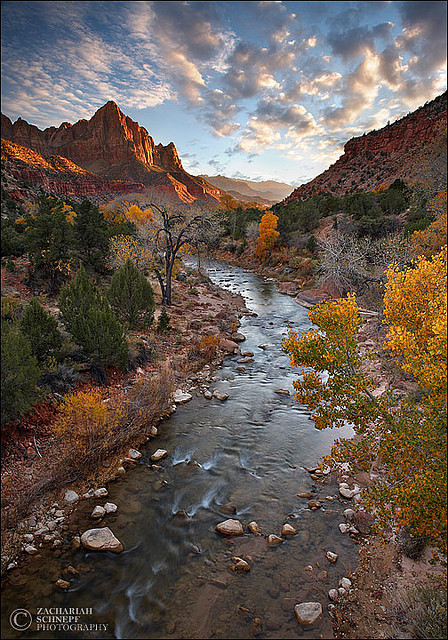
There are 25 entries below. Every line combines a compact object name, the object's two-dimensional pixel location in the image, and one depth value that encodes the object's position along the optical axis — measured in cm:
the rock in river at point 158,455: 883
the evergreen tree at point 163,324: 1682
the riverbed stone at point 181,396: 1194
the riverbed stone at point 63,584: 534
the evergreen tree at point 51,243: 1855
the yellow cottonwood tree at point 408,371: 468
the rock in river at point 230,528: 671
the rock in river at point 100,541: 611
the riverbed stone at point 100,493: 734
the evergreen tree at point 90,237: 2366
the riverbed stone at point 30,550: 582
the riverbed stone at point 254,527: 677
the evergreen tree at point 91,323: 1115
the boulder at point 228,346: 1710
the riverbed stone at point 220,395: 1248
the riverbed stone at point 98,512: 677
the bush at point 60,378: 962
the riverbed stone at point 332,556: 608
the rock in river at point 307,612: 498
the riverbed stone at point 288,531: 671
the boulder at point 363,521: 677
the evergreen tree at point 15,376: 738
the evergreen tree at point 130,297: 1605
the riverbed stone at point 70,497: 704
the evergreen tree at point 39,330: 972
